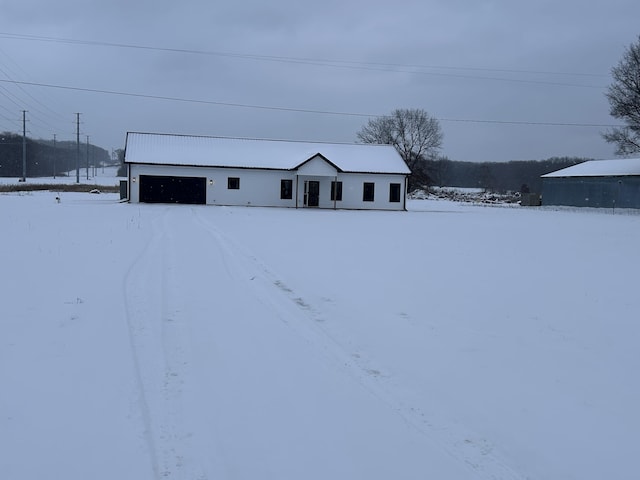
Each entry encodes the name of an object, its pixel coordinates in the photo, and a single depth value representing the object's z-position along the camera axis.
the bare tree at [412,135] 87.00
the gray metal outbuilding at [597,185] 50.62
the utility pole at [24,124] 86.19
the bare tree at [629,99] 51.47
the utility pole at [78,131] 94.29
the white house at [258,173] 42.12
